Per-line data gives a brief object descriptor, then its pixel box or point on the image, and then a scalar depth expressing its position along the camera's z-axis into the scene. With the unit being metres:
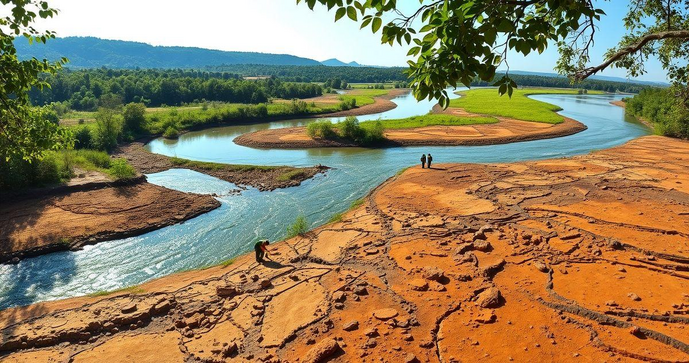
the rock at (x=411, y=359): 8.66
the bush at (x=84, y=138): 40.57
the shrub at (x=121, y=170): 27.42
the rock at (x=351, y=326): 10.09
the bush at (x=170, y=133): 53.53
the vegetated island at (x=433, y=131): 44.34
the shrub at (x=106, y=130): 42.16
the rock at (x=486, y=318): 9.95
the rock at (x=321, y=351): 8.93
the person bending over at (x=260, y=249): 15.20
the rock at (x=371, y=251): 14.85
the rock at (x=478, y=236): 15.02
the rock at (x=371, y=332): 9.70
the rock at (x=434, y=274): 12.21
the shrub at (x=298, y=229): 18.56
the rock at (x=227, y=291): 12.73
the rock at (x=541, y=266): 12.34
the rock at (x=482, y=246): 14.05
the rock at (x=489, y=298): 10.55
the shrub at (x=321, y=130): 45.72
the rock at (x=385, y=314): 10.43
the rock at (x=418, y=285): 11.83
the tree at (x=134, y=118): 51.62
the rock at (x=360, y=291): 11.88
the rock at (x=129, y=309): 11.99
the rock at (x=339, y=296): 11.58
